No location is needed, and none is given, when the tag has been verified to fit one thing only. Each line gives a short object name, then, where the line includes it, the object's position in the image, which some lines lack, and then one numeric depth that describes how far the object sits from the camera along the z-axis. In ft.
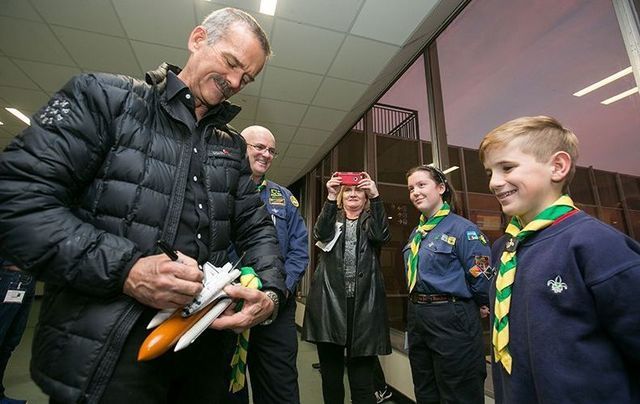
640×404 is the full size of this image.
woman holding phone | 5.78
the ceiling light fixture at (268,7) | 7.53
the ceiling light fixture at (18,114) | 13.96
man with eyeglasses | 4.65
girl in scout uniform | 4.69
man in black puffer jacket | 1.85
